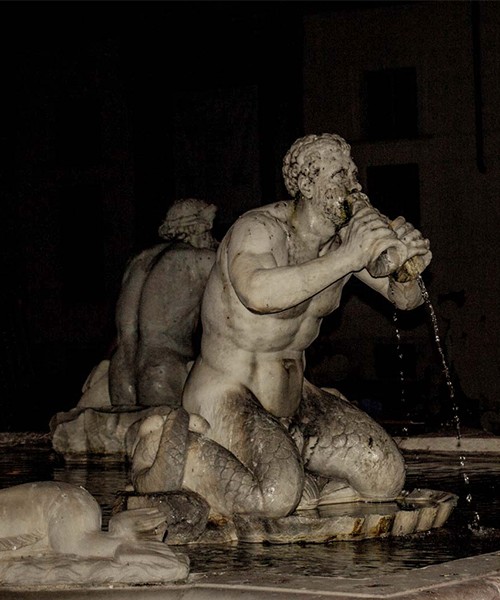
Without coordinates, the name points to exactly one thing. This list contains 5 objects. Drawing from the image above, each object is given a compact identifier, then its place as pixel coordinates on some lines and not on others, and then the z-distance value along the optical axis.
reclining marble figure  6.04
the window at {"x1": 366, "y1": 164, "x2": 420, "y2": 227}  30.33
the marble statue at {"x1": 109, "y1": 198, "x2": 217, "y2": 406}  13.42
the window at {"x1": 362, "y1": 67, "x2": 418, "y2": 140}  30.53
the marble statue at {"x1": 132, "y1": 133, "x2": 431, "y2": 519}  7.48
